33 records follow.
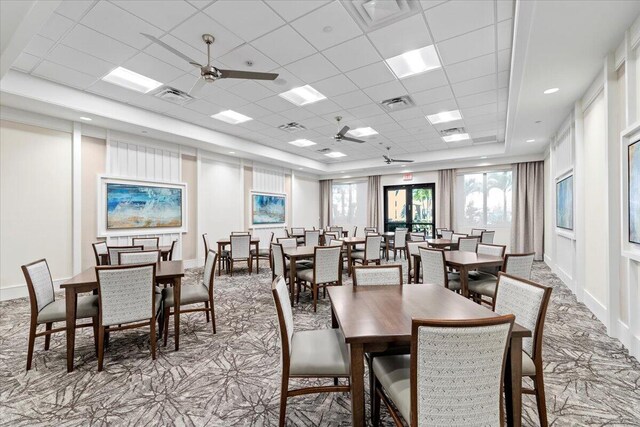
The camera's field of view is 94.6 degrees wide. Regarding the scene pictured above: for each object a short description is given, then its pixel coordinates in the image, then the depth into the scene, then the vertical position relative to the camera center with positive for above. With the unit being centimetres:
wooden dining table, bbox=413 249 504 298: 321 -55
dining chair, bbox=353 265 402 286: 244 -51
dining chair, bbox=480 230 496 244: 628 -49
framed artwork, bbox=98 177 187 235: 582 +19
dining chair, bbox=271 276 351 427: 163 -83
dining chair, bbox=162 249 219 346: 291 -82
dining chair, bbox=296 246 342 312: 392 -75
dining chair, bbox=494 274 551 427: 158 -59
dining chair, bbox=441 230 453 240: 711 -50
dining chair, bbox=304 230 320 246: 666 -54
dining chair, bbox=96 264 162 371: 237 -66
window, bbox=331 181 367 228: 1157 +41
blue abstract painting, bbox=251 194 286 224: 903 +18
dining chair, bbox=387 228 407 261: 768 -66
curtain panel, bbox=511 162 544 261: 809 +11
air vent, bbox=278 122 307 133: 639 +195
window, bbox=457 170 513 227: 894 +45
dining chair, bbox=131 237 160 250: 545 -48
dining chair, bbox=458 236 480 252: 506 -51
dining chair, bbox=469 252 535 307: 308 -58
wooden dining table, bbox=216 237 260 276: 618 -64
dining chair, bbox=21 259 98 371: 242 -79
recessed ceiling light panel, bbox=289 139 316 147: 775 +195
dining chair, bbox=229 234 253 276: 603 -70
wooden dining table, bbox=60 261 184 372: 238 -61
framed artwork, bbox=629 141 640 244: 255 +18
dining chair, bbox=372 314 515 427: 108 -60
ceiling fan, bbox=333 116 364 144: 559 +155
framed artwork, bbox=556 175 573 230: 491 +17
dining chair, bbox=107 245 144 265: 377 -47
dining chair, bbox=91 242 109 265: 414 -55
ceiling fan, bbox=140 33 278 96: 318 +154
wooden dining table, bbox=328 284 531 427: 138 -57
